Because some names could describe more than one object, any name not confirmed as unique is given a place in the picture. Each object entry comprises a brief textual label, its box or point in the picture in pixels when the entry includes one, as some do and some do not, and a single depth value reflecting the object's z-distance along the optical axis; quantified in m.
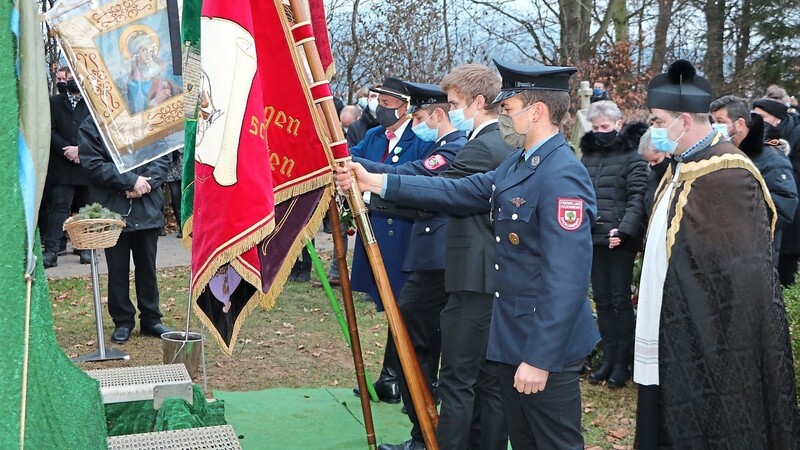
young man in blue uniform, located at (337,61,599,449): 3.07
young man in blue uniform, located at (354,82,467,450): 4.61
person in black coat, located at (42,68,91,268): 9.94
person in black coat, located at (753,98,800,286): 7.36
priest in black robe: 3.87
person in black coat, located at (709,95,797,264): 5.63
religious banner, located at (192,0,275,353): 3.39
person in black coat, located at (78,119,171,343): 6.94
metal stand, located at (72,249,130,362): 6.49
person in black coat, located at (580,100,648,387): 6.01
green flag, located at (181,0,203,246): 3.73
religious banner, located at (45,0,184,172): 4.82
